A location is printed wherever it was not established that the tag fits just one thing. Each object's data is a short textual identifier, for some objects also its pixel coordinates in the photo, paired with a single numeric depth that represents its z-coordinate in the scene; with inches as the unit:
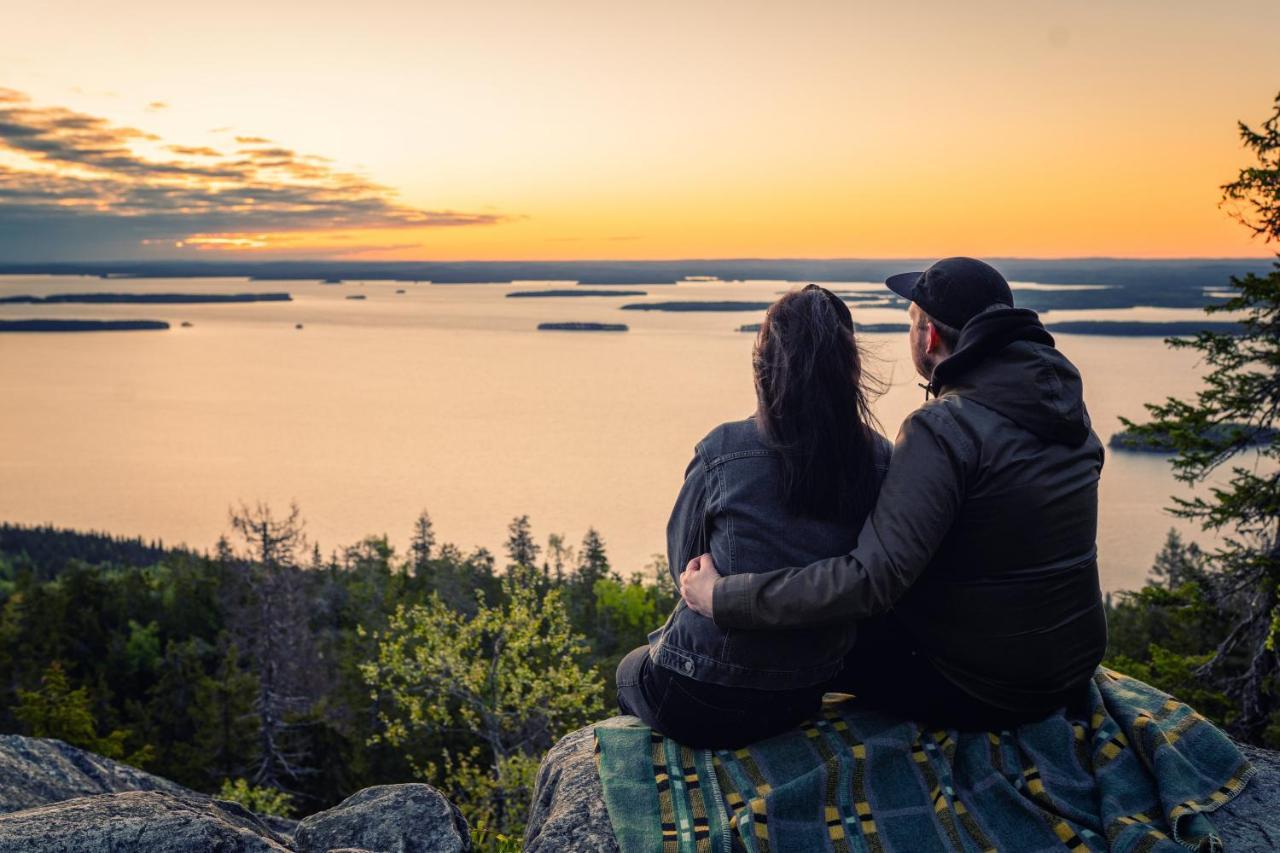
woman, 130.3
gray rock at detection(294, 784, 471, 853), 183.3
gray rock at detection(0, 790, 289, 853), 129.0
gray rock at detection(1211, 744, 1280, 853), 135.0
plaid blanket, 135.0
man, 126.6
